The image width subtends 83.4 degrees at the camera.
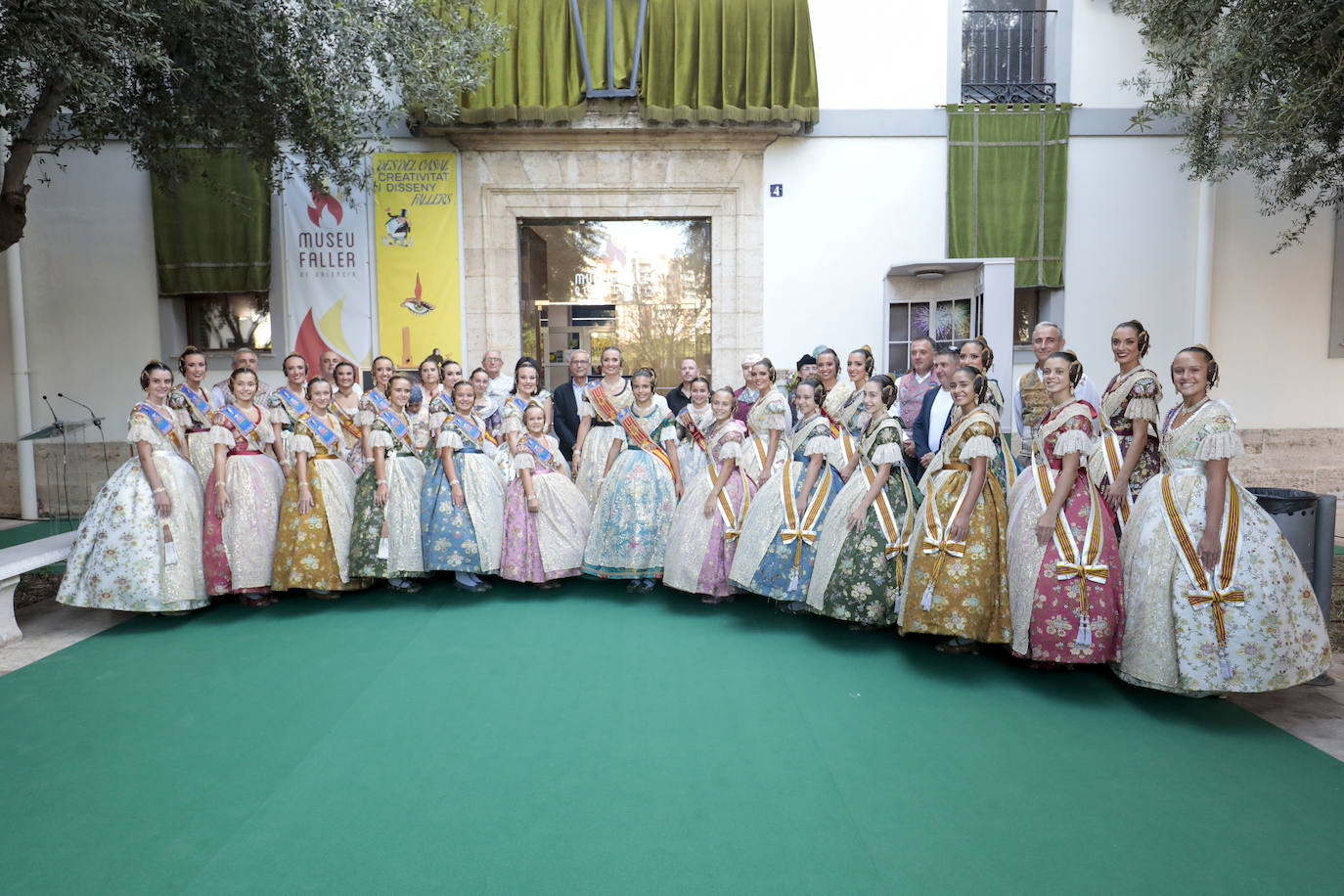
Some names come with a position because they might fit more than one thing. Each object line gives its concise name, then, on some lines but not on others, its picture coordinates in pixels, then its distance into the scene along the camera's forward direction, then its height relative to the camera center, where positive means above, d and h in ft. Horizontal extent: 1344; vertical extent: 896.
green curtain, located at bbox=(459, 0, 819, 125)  25.73 +10.82
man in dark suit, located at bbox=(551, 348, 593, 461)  21.53 -1.05
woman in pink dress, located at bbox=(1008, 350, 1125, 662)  10.95 -2.69
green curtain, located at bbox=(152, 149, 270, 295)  26.27 +4.89
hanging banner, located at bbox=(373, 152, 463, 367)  26.63 +4.29
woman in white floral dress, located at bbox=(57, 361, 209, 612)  14.47 -3.09
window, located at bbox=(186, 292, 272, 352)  27.99 +2.07
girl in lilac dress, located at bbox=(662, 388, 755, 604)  15.39 -3.14
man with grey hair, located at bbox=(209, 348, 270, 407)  16.99 -0.28
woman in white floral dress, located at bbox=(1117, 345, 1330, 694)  10.05 -2.93
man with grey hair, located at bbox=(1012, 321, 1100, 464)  14.44 -0.37
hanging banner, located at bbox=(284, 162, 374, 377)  26.71 +3.57
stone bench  13.99 -3.56
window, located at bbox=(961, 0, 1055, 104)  27.43 +11.83
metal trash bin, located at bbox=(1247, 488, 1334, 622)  13.03 -2.71
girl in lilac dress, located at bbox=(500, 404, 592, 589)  16.58 -3.21
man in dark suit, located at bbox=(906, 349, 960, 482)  16.70 -1.17
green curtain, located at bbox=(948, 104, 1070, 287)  26.61 +6.79
